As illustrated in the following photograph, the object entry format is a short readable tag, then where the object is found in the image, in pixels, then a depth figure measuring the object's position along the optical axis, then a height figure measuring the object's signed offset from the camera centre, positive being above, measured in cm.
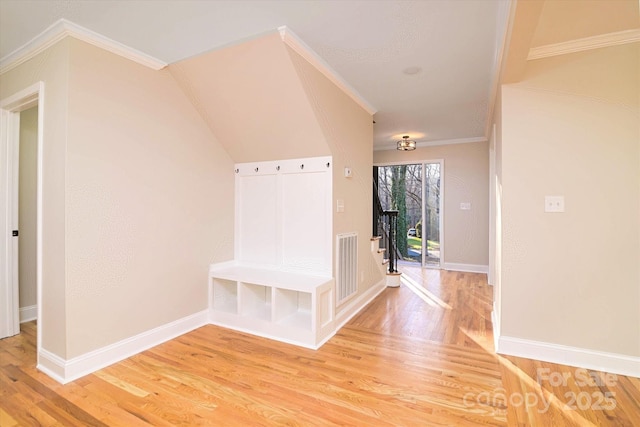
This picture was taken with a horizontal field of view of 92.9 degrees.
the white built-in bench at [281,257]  272 -46
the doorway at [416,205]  605 +15
